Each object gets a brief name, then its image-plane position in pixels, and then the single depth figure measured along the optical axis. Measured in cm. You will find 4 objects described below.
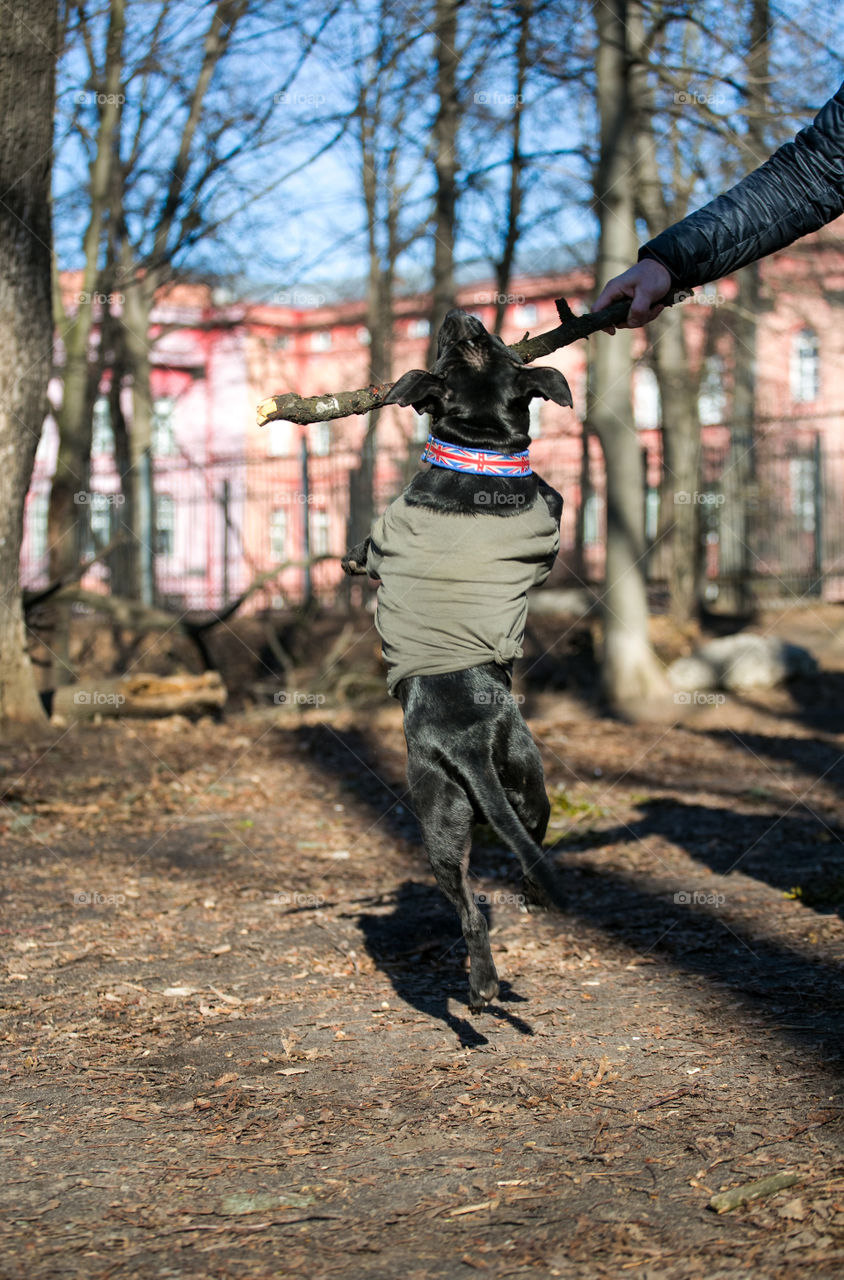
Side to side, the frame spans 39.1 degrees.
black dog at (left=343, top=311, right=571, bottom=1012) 347
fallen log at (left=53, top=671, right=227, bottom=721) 957
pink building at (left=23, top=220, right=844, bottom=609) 1614
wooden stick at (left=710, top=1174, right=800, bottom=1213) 249
